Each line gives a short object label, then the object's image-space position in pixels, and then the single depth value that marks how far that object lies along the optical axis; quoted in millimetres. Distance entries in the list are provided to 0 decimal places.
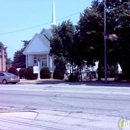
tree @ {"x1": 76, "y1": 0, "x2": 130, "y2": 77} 27939
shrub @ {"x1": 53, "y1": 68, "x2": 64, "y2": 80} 39262
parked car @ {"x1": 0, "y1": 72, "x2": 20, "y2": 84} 33656
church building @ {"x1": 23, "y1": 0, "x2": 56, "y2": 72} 43312
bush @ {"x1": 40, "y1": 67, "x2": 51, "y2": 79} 40750
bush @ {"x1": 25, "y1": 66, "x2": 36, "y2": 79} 40938
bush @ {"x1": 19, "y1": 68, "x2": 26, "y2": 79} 43000
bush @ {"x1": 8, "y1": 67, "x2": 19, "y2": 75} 43562
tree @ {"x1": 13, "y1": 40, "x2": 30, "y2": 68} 73412
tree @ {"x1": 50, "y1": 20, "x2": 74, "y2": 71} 35594
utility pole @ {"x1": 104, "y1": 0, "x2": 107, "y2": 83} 28173
